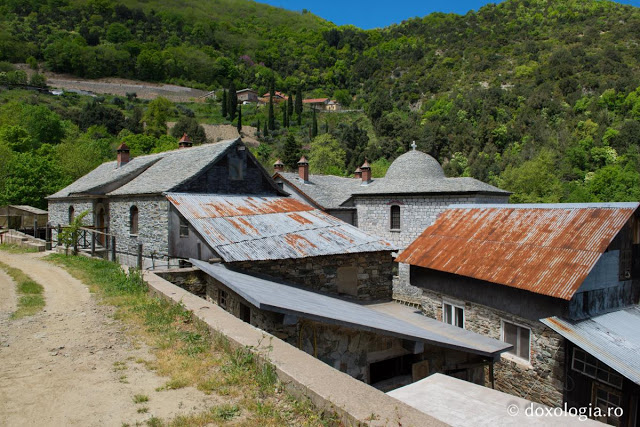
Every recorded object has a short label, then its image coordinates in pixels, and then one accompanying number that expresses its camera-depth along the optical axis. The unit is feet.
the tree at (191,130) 219.82
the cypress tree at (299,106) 296.05
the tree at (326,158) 196.24
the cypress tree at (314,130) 256.73
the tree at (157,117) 222.48
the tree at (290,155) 193.26
